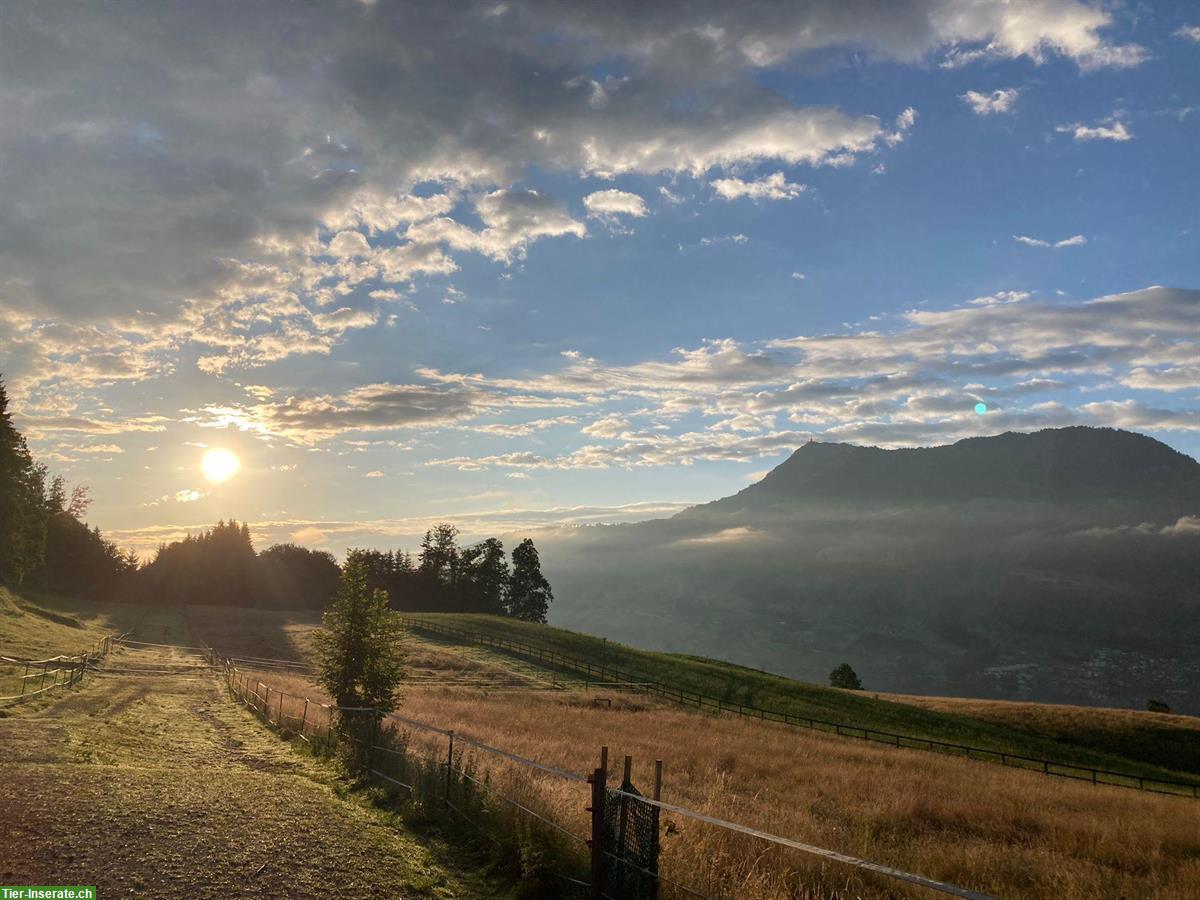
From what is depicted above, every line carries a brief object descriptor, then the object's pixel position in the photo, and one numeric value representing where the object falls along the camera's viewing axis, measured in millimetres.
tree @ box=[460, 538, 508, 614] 140875
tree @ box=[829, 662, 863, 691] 92438
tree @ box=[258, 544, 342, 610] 135875
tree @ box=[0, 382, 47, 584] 65188
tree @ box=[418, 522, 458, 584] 143238
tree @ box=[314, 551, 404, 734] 23531
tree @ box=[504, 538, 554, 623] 143875
